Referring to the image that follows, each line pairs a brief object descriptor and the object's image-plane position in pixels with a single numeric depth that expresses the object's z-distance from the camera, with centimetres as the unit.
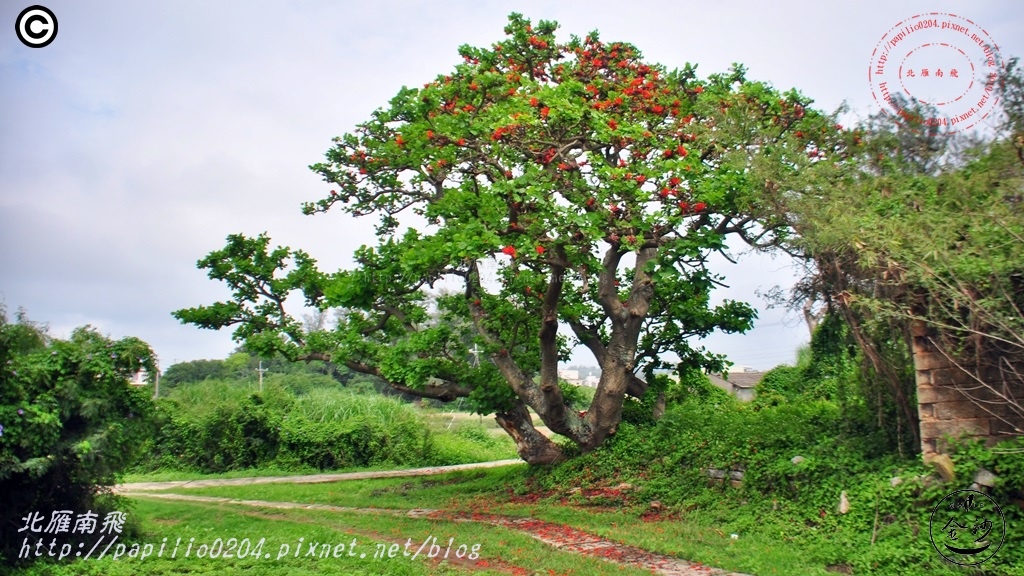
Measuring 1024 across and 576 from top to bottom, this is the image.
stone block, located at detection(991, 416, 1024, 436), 709
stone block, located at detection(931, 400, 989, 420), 743
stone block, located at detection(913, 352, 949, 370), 757
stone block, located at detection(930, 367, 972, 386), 745
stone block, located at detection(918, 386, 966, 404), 750
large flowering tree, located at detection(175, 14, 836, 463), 946
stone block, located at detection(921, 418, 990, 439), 738
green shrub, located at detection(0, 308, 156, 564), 707
